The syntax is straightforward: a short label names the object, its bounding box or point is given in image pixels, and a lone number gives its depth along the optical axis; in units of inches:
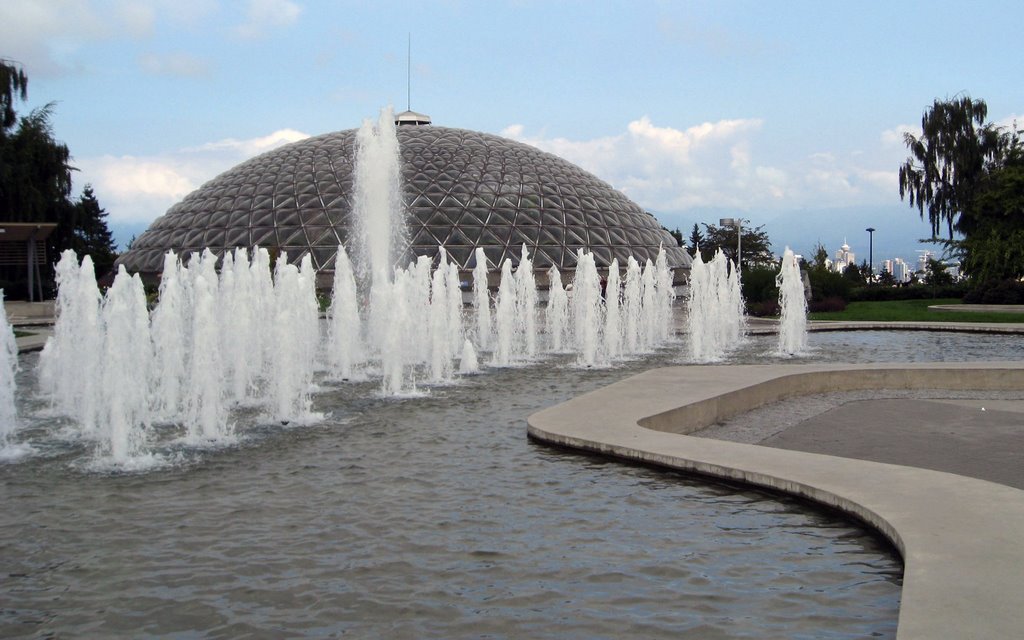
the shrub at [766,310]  1266.0
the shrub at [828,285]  1419.8
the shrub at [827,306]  1332.2
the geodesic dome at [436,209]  1540.4
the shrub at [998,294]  1306.6
